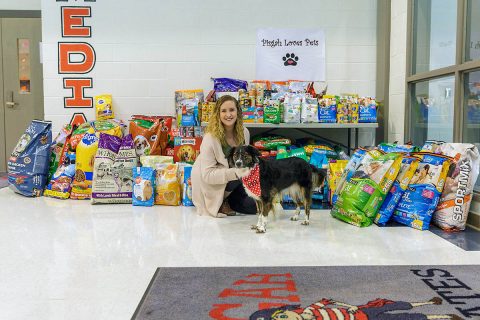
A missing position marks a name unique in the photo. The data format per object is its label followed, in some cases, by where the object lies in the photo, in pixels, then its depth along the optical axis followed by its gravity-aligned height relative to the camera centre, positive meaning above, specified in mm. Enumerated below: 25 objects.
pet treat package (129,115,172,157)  4590 -110
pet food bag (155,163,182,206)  4055 -584
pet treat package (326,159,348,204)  4078 -455
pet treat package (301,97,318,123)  4375 +116
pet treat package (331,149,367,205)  3734 -389
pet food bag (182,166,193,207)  4035 -575
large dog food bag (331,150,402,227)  3213 -494
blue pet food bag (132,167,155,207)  4020 -575
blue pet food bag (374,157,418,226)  3225 -495
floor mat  1709 -728
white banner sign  4977 +795
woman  3402 -355
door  6008 +614
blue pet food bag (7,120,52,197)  4488 -404
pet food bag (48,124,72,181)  4695 -272
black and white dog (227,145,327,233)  3000 -396
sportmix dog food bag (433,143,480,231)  3047 -447
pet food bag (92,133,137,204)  4074 -484
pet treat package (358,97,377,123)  4449 +129
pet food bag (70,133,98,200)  4320 -473
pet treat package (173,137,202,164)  4438 -254
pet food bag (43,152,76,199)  4371 -562
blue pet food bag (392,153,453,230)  3100 -486
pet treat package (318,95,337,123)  4402 +137
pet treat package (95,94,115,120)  4883 +182
